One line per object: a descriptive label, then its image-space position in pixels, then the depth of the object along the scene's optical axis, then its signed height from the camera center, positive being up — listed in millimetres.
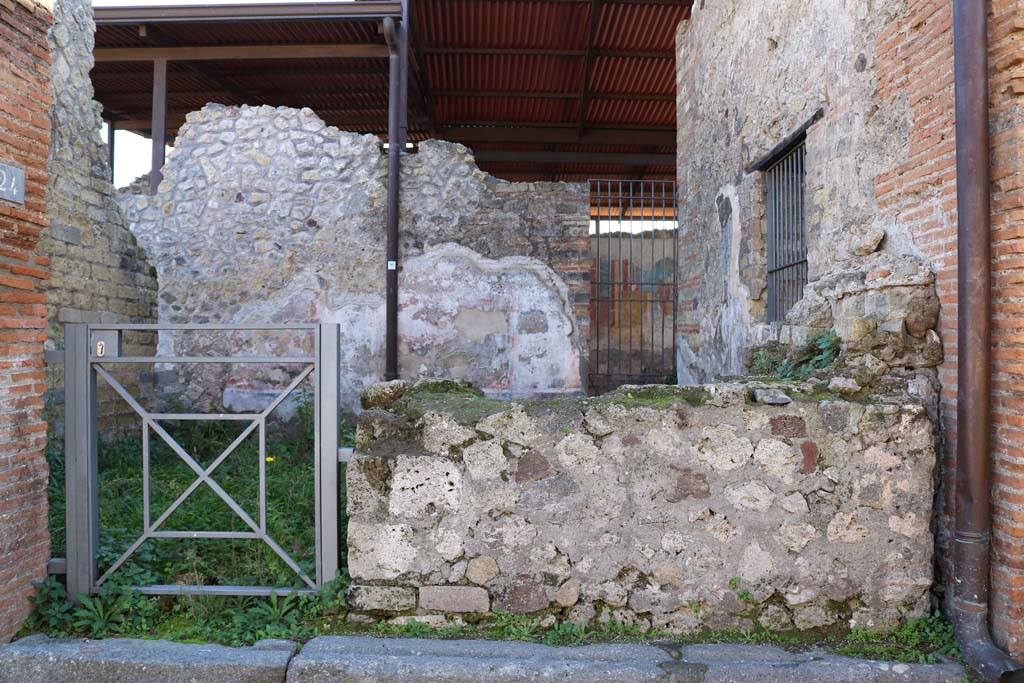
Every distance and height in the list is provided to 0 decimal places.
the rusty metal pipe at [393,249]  7629 +1076
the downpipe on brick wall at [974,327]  2971 +96
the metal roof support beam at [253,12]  7594 +3649
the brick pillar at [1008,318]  2889 +128
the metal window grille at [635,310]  9148 +539
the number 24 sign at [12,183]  3089 +733
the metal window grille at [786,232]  5098 +886
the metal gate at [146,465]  3422 -563
